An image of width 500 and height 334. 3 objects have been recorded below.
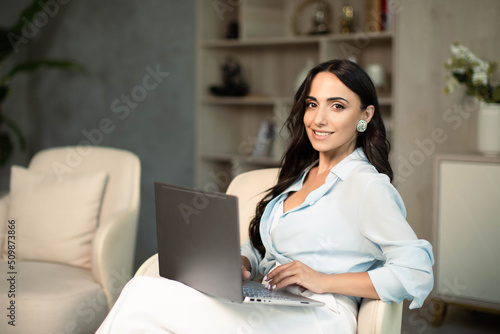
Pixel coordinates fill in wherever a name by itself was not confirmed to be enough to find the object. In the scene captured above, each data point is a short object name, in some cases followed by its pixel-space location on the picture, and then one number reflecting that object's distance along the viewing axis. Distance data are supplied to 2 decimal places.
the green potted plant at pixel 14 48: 4.44
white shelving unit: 3.73
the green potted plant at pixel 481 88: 2.75
